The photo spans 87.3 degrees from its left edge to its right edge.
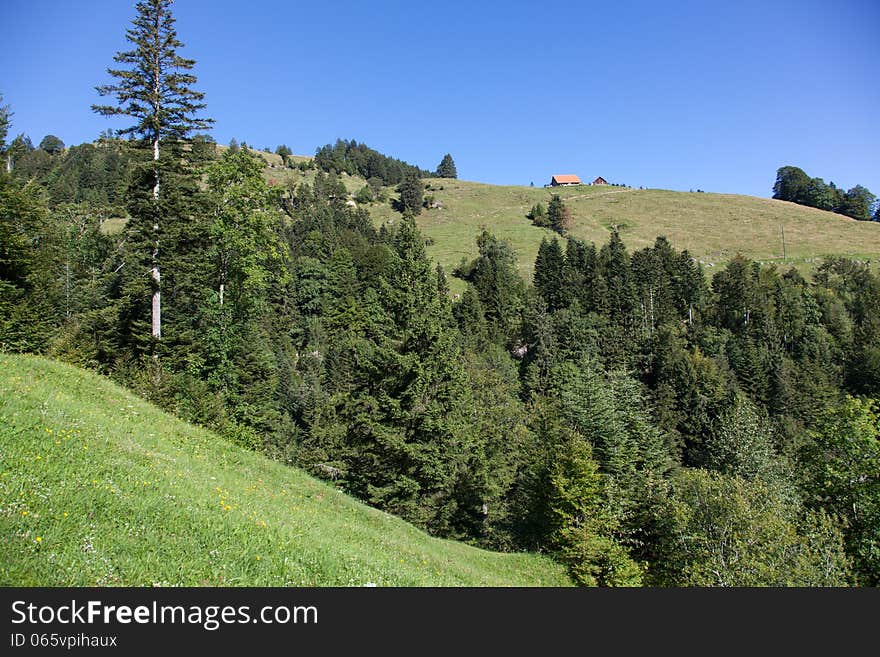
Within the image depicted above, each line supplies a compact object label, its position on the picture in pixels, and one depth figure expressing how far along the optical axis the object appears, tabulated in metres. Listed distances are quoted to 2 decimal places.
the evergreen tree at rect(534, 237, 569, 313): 91.94
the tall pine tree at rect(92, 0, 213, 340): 23.33
